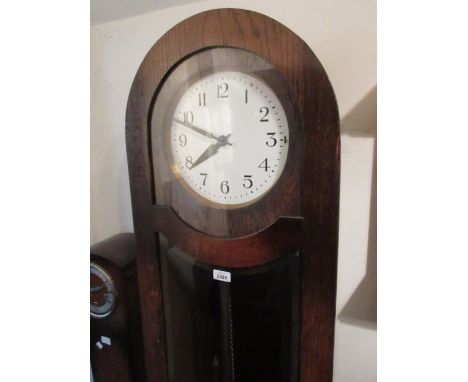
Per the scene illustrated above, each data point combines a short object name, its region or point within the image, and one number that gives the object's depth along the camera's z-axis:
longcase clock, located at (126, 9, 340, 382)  0.48
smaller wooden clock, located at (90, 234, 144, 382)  0.75
